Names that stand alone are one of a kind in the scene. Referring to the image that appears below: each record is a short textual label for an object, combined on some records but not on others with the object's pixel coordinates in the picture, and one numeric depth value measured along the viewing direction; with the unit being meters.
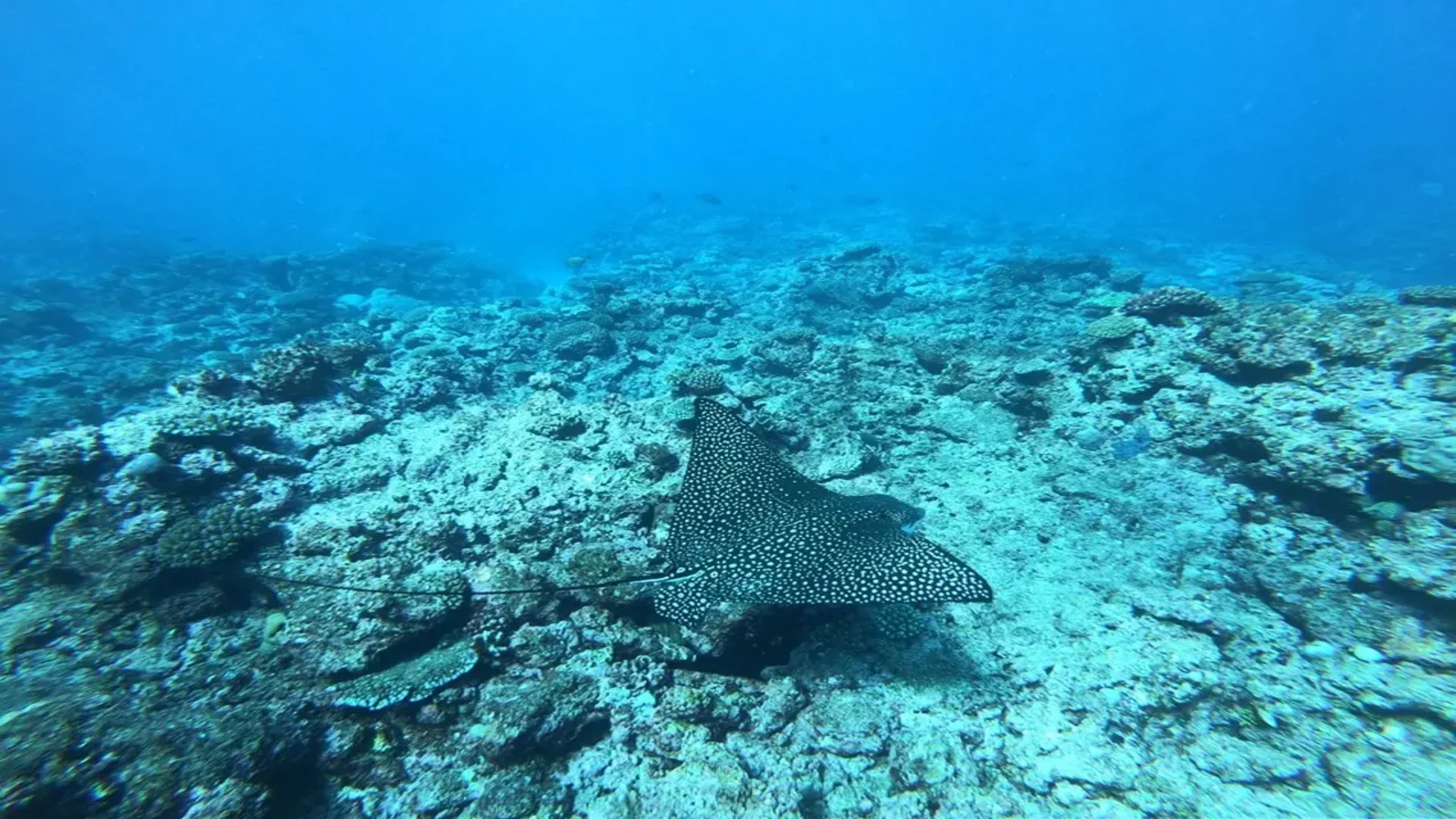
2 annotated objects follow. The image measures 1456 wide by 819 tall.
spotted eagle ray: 3.73
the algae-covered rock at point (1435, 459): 4.74
